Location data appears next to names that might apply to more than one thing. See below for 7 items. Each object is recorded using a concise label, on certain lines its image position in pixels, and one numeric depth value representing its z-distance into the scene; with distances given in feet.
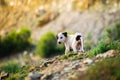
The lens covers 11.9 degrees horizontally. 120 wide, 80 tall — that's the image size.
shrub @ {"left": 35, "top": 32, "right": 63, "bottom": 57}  222.69
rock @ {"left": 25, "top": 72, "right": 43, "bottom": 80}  62.24
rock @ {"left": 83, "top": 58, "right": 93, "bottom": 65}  62.58
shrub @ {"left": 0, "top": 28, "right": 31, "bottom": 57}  241.35
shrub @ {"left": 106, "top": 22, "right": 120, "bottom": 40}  210.45
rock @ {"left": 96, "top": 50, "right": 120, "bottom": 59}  62.91
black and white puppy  76.02
